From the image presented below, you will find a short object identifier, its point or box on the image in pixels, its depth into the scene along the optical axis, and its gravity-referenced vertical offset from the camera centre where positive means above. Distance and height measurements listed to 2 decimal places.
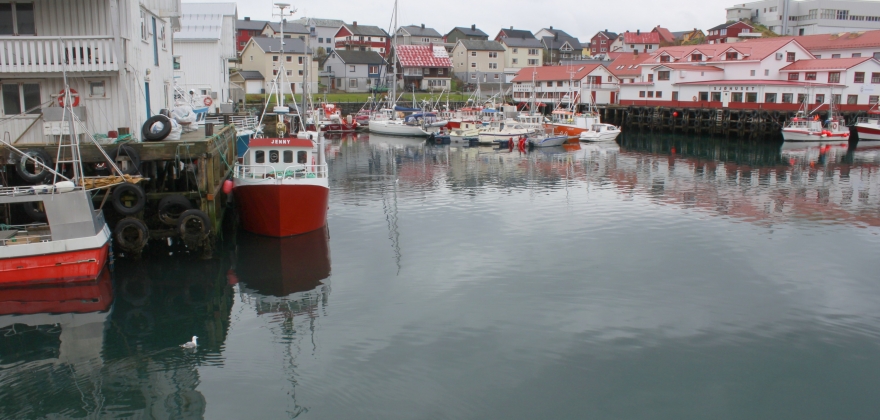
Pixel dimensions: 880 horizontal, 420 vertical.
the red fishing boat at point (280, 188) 20.42 -1.87
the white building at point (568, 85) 79.25 +4.56
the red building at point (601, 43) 129.38 +15.16
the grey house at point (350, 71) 91.06 +7.06
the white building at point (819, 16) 106.69 +16.98
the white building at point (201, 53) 39.59 +4.14
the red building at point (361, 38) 110.50 +14.04
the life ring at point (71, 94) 18.28 +0.80
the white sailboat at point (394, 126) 62.09 -0.15
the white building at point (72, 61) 18.25 +1.70
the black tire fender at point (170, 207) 18.34 -2.16
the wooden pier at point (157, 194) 17.45 -1.82
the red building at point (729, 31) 101.69 +13.54
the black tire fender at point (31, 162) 16.97 -0.99
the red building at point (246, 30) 104.81 +14.35
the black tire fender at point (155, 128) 18.56 -0.08
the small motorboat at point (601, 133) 57.91 -0.77
